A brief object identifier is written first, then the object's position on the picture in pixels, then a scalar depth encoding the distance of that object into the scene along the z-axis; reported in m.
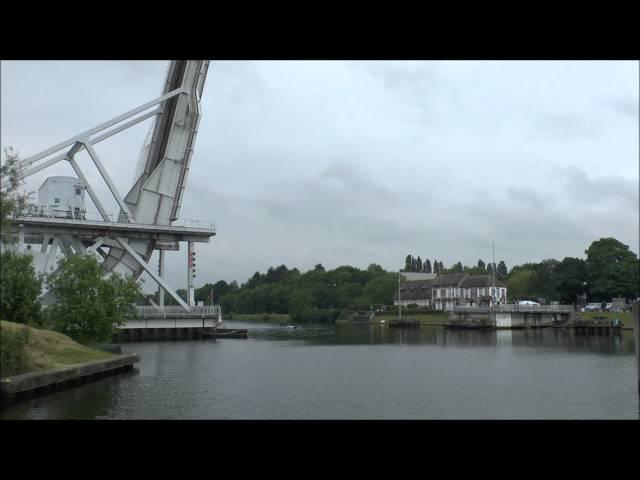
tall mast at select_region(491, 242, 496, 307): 65.89
